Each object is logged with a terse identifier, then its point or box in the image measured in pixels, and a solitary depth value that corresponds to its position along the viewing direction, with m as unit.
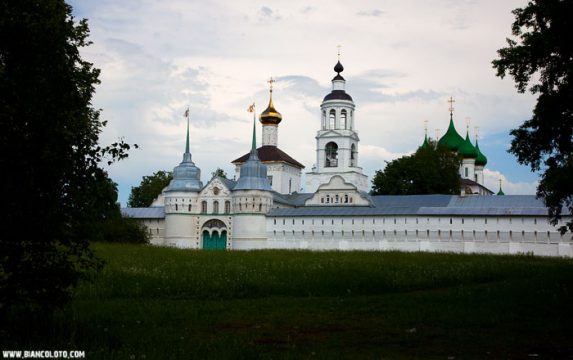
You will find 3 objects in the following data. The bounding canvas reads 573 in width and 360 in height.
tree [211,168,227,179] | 84.02
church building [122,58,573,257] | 53.62
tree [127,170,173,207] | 81.81
